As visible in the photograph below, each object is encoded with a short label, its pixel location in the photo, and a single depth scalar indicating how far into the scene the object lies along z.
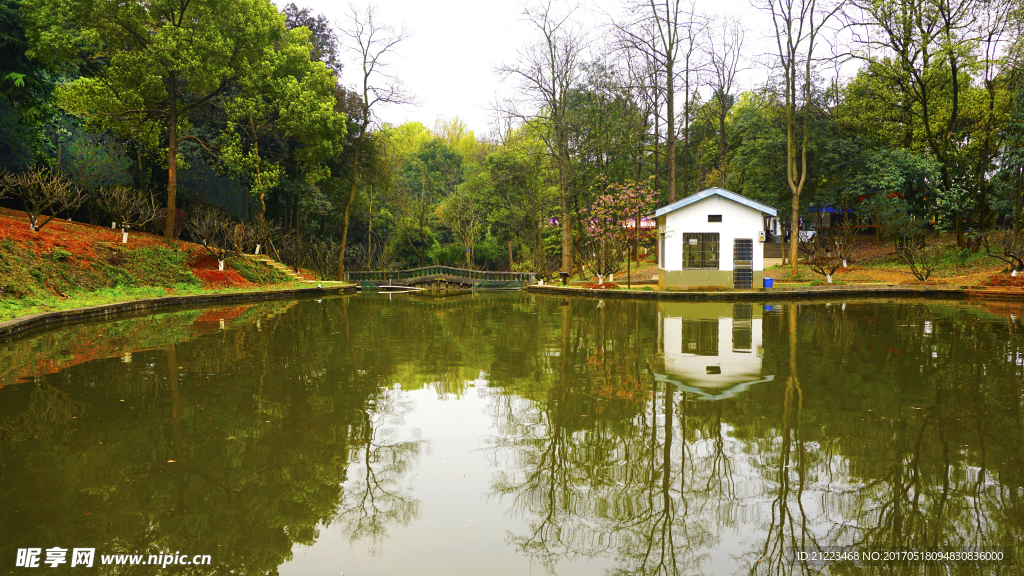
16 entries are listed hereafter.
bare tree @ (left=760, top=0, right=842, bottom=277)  25.50
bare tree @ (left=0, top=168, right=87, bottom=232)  17.48
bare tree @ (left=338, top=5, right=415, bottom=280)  31.14
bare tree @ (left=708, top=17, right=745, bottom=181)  31.17
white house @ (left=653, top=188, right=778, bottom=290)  22.61
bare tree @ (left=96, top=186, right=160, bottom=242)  20.80
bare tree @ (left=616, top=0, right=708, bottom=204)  25.83
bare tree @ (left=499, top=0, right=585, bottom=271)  28.78
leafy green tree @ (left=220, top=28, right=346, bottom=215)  24.47
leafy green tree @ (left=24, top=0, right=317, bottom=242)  20.34
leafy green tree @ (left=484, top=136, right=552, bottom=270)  33.62
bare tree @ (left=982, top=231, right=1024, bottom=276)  19.80
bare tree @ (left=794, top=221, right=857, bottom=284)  24.48
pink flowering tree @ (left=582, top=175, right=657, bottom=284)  25.92
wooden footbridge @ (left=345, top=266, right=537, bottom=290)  31.78
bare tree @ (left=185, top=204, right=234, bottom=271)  23.44
